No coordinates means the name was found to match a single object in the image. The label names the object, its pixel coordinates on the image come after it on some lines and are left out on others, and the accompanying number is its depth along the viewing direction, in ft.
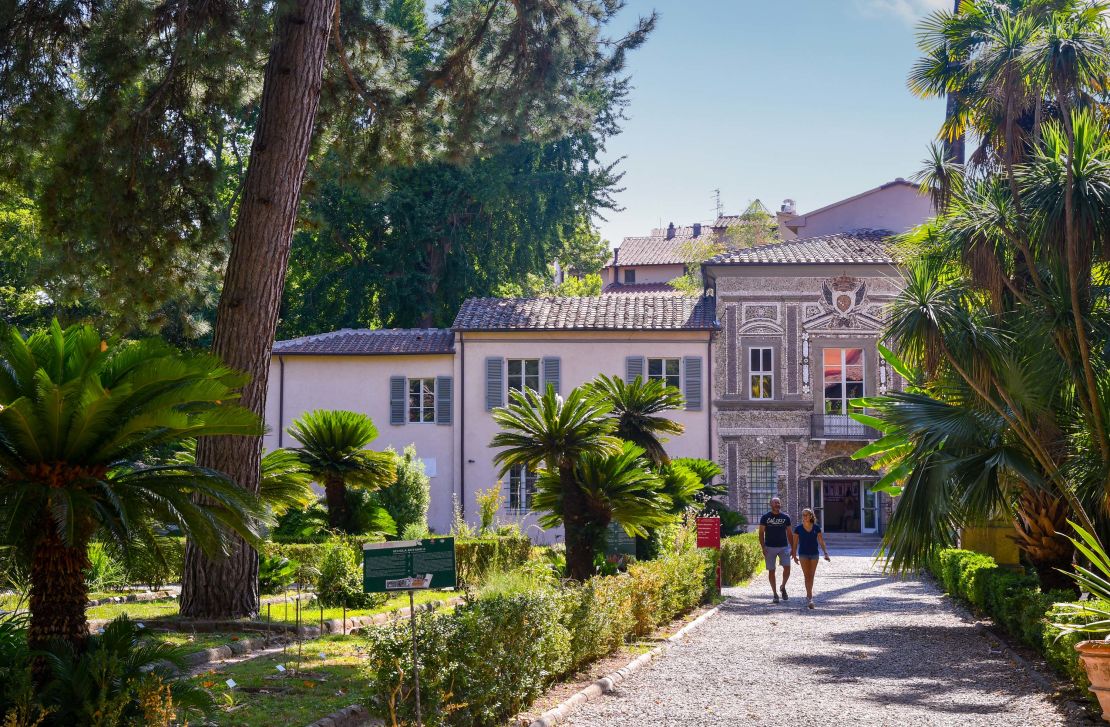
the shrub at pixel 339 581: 48.08
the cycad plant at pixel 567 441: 50.44
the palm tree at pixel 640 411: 62.18
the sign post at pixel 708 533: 63.16
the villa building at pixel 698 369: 115.65
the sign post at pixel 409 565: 24.63
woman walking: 58.95
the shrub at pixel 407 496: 84.94
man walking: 61.62
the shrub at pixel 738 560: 74.95
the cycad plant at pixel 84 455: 22.92
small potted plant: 26.37
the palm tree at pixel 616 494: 51.06
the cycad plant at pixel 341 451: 65.05
